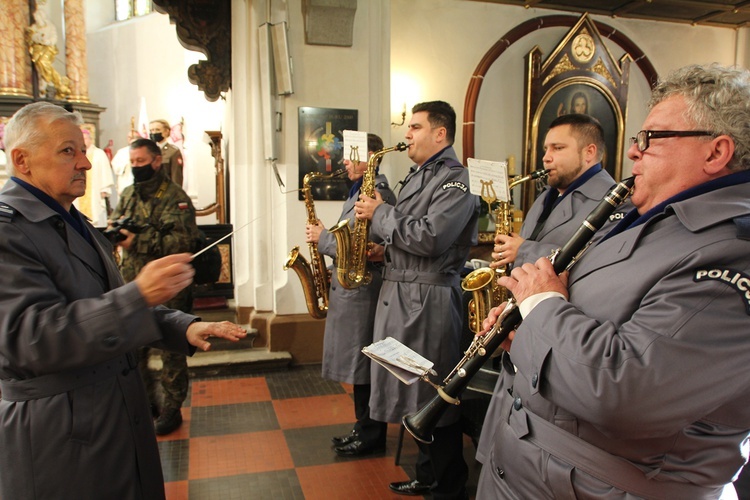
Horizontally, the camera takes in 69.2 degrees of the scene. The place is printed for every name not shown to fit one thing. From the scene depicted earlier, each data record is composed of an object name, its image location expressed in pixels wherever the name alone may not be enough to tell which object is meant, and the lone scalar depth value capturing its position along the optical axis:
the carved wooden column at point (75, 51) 9.88
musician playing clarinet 1.13
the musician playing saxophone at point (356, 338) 3.42
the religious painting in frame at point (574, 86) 6.39
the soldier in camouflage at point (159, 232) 3.55
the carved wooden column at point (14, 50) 8.31
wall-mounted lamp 6.04
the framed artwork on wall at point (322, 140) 4.95
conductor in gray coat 1.44
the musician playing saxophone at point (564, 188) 2.45
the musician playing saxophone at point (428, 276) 2.78
